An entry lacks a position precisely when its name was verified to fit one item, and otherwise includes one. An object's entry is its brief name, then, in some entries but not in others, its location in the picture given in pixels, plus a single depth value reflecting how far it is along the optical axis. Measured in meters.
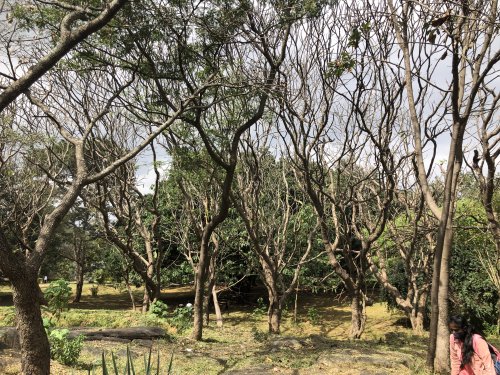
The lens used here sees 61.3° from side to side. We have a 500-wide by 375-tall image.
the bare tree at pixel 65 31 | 5.47
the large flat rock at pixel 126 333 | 8.96
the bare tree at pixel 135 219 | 13.23
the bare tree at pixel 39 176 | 5.24
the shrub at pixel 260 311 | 19.25
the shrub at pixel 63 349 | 6.70
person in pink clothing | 4.36
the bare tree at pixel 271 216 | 12.61
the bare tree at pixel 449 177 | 6.33
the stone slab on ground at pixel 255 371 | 6.56
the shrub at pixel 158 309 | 12.30
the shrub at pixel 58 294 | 8.52
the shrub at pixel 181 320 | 12.06
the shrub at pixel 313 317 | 19.00
